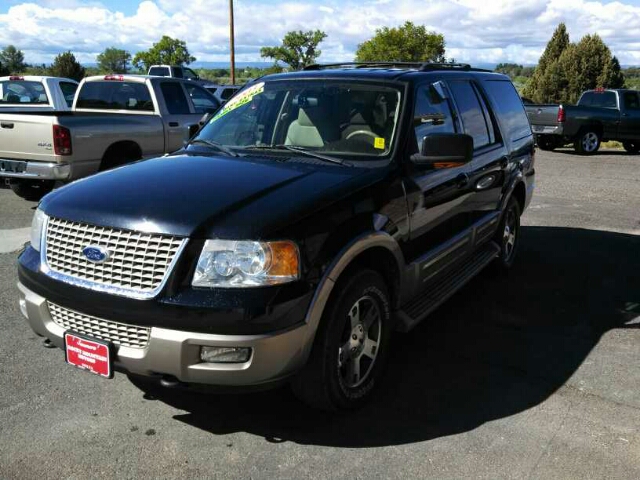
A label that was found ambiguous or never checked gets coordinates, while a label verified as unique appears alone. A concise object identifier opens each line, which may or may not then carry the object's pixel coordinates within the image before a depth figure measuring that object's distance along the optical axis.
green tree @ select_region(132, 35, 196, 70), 78.08
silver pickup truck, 7.91
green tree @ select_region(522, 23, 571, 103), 42.78
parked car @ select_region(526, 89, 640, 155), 17.34
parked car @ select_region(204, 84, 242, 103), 17.85
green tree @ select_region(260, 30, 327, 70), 79.12
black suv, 2.88
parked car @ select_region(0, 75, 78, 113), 11.85
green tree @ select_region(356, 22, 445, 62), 70.50
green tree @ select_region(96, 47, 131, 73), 90.85
